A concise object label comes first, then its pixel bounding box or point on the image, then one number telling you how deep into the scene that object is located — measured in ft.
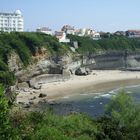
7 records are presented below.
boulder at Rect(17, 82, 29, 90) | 196.30
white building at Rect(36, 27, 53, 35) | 456.84
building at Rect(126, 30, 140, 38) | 487.10
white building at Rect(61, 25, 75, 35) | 487.04
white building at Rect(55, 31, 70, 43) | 332.76
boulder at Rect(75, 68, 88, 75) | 254.11
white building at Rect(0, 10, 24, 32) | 445.39
